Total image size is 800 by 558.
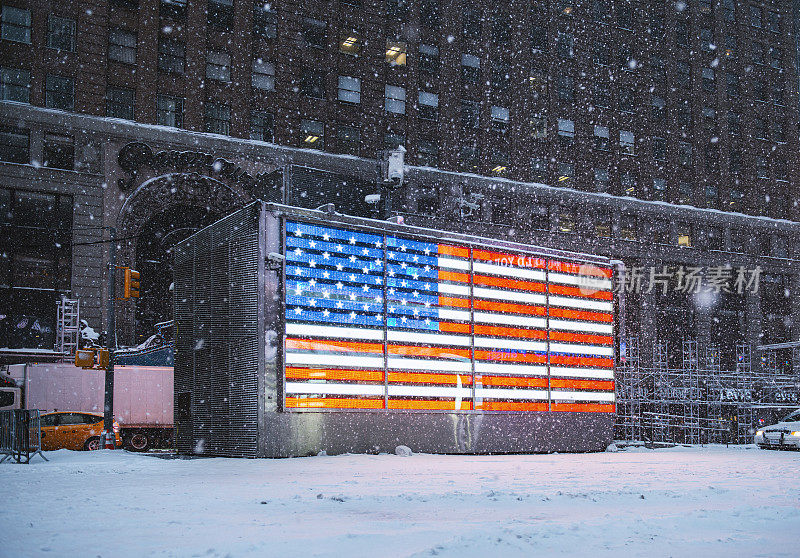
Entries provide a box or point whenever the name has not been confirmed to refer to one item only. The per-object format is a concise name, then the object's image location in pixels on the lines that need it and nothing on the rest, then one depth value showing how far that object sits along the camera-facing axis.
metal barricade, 17.12
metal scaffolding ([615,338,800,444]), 31.48
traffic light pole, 24.44
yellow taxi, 27.03
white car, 26.41
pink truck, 28.11
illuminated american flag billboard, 18.47
